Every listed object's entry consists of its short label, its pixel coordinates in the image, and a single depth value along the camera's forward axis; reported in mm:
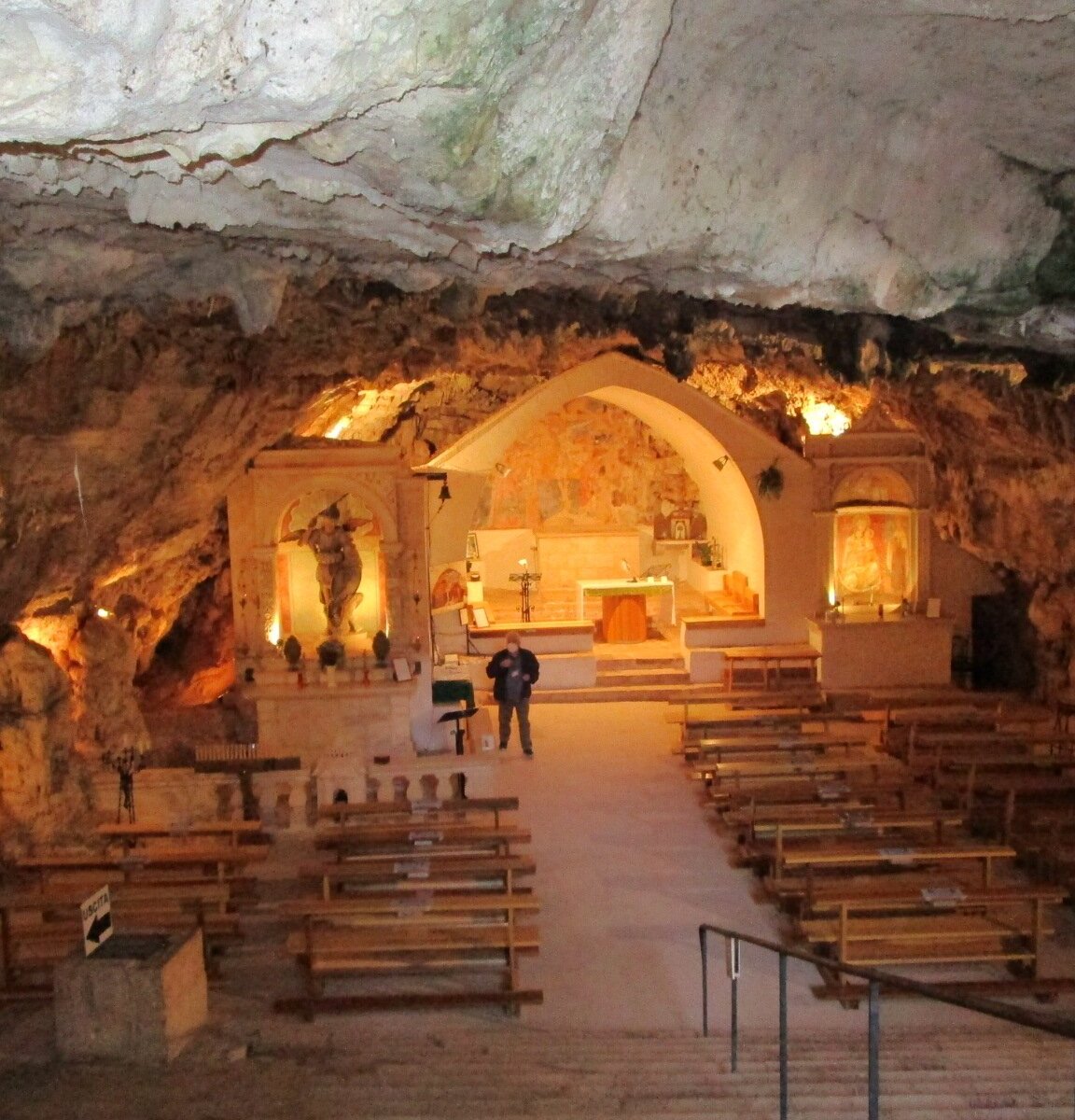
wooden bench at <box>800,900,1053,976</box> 7801
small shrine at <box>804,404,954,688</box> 16891
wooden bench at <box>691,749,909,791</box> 11336
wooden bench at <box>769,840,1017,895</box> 8555
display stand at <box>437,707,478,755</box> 13062
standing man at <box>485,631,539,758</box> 13375
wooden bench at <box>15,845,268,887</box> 8594
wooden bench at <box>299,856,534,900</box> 8320
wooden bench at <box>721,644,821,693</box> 16609
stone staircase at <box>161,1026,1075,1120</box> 5754
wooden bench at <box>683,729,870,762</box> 12156
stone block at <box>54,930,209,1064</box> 6684
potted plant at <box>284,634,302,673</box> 14141
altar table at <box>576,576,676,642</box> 17984
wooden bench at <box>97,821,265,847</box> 9297
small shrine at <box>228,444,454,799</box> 13961
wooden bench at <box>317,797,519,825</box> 9750
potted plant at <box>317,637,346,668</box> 14164
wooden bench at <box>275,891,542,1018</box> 7605
